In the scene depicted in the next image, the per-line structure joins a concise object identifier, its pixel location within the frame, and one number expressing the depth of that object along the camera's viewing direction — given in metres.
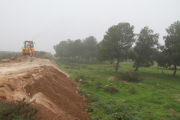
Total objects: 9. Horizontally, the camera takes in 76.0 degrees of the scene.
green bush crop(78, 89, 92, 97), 10.17
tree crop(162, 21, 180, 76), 17.87
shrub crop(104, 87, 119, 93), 11.15
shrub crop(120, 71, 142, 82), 16.47
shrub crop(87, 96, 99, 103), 8.70
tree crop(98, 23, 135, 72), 22.70
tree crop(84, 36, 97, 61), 46.88
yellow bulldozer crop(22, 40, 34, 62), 22.15
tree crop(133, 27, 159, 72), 21.53
